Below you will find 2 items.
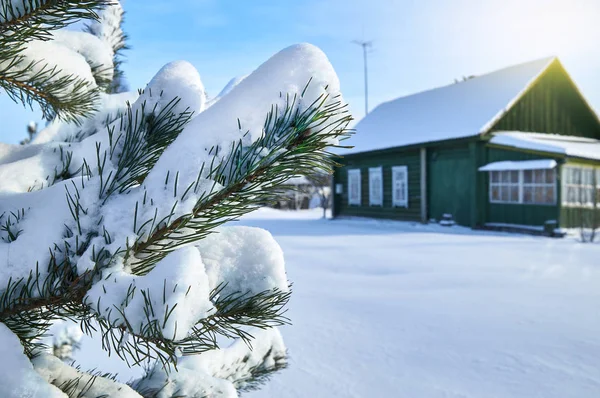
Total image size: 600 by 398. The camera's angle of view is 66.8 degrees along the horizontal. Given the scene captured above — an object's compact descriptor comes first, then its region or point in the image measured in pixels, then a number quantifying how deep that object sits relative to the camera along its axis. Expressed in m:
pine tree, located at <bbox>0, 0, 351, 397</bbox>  0.89
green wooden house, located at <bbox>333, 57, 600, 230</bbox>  13.29
